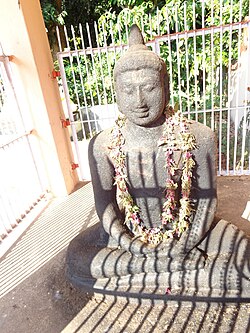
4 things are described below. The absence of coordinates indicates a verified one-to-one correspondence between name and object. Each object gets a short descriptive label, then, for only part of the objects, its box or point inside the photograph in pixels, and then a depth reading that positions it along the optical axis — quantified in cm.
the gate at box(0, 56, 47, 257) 344
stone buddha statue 198
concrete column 341
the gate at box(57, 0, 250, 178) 368
